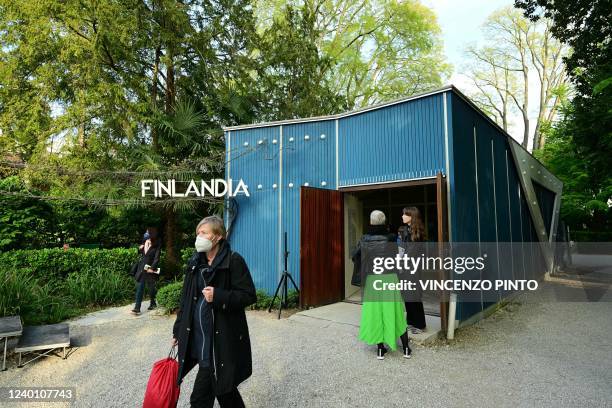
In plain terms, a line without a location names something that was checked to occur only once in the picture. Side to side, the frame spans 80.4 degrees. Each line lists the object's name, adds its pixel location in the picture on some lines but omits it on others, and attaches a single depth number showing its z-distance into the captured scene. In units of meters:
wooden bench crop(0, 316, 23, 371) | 3.98
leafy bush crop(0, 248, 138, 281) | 7.09
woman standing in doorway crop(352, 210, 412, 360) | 4.27
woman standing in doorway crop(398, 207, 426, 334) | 4.86
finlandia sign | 8.05
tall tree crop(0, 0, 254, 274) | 8.52
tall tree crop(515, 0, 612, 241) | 9.02
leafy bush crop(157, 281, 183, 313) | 6.55
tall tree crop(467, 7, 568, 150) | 22.67
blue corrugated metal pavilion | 5.96
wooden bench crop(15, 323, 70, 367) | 4.23
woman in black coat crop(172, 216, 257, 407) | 2.35
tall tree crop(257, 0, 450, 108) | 18.50
